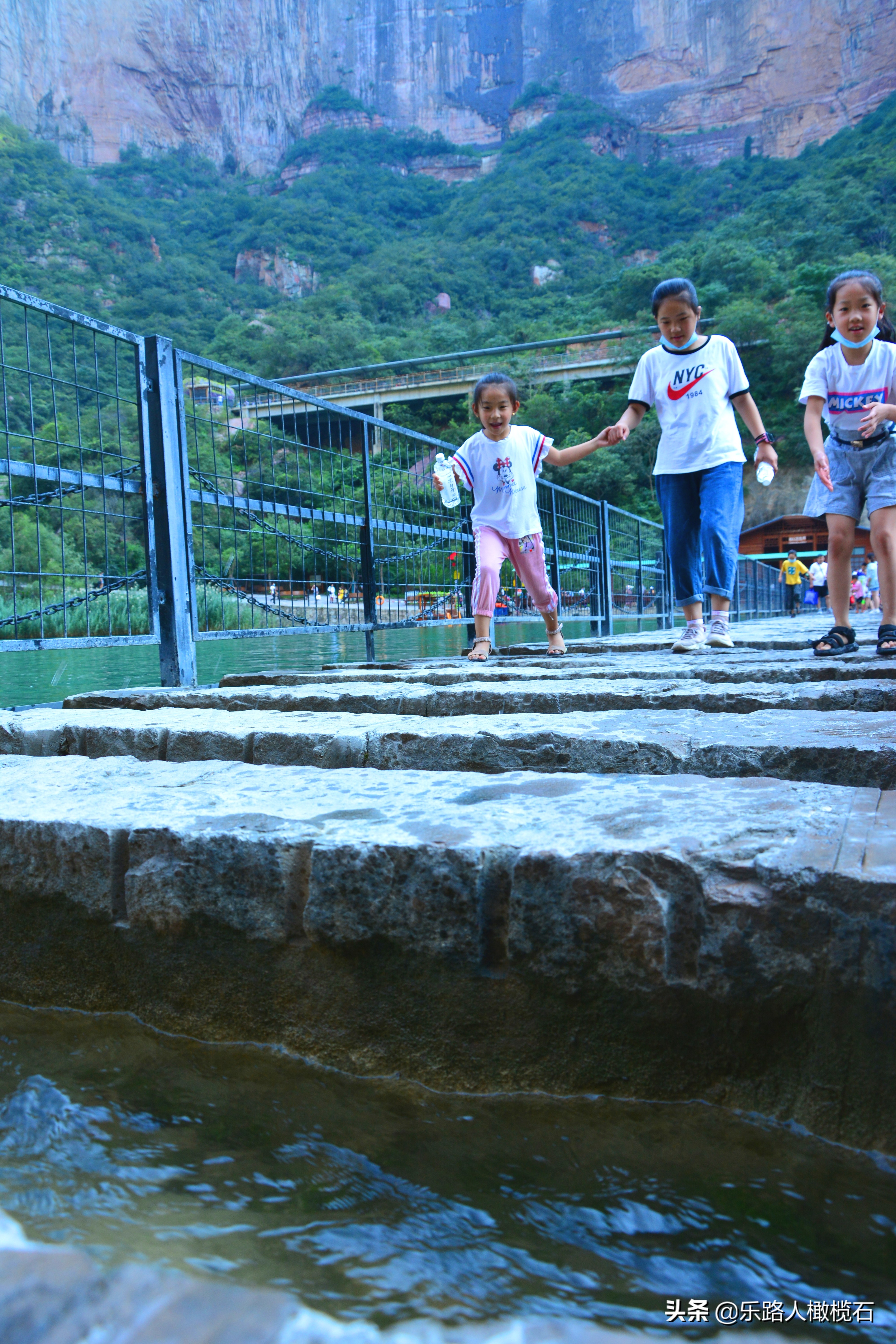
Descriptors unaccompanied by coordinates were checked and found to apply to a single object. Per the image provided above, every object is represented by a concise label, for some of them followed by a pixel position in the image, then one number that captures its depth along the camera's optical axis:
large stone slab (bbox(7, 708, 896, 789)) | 1.54
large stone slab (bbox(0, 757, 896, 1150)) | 0.85
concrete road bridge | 55.56
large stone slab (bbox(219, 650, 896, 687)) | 2.86
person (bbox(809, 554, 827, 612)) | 20.33
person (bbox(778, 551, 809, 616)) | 22.00
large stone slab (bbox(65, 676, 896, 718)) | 2.29
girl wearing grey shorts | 3.58
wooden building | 37.88
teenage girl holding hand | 4.31
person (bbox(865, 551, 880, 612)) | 22.11
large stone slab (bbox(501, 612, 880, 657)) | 4.96
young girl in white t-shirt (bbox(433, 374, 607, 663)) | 4.88
